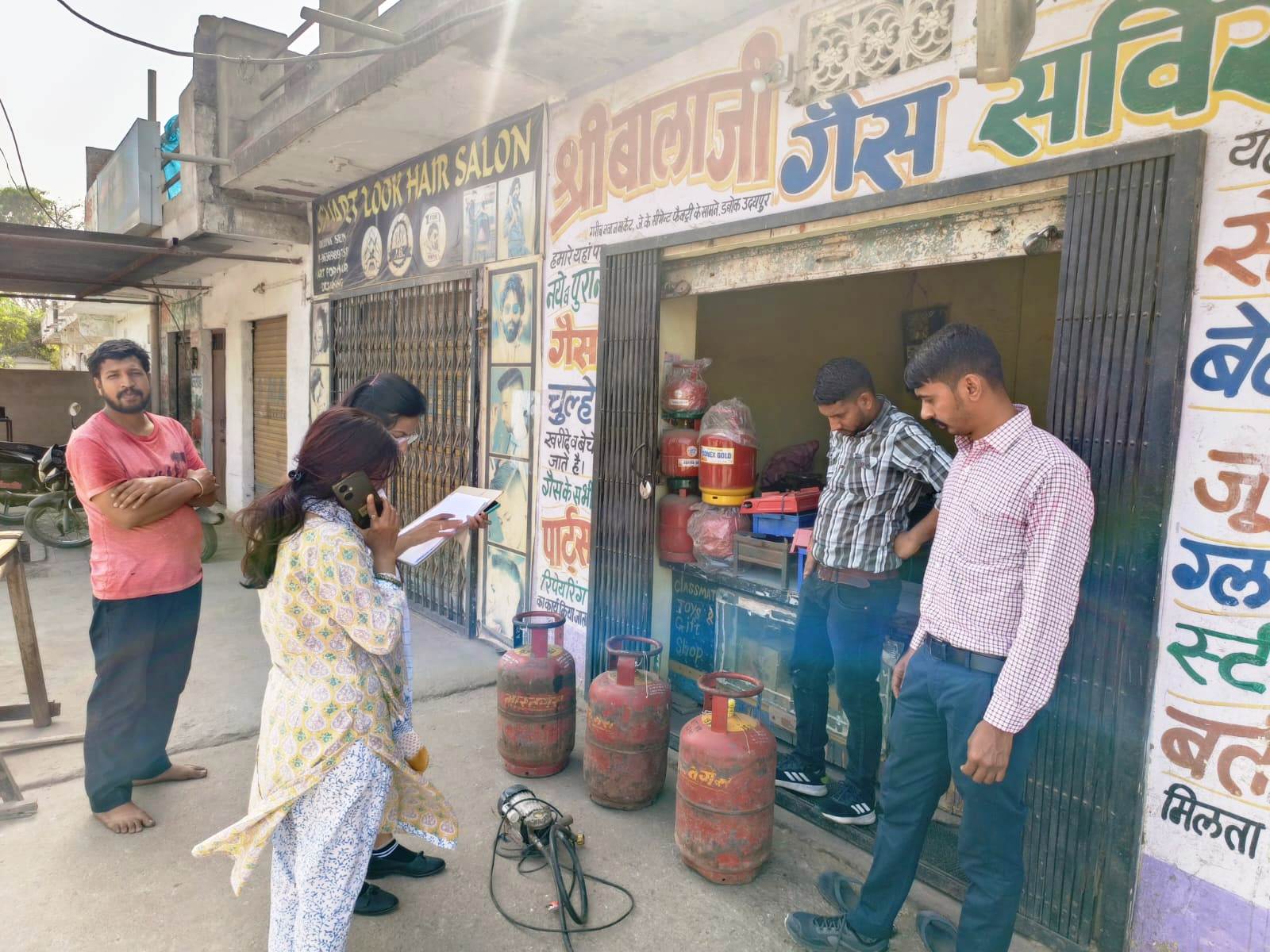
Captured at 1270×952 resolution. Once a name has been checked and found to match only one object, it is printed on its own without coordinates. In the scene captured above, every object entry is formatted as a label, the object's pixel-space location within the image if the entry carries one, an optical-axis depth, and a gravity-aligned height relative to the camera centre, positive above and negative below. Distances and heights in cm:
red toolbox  397 -53
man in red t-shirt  313 -78
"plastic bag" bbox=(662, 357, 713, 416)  433 +3
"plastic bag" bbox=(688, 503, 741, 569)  421 -73
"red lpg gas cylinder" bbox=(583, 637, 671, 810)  340 -149
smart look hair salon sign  520 +136
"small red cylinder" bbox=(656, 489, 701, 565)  437 -73
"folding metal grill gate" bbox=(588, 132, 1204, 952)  233 -21
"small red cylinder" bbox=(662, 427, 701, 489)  431 -32
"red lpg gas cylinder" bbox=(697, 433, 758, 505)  411 -38
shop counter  389 -129
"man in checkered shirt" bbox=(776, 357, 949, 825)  317 -54
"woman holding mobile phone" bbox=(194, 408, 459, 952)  207 -82
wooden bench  379 -141
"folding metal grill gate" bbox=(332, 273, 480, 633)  588 +1
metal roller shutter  969 -28
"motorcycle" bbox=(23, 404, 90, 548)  861 -152
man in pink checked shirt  207 -63
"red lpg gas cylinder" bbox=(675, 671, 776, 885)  291 -147
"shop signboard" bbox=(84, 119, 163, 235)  892 +228
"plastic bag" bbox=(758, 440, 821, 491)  451 -39
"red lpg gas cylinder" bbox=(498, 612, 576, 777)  370 -149
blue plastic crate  395 -63
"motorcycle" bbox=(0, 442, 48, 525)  964 -133
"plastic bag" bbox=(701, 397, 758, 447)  414 -14
